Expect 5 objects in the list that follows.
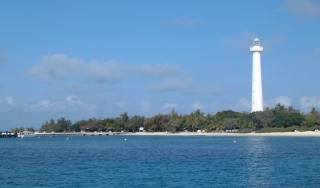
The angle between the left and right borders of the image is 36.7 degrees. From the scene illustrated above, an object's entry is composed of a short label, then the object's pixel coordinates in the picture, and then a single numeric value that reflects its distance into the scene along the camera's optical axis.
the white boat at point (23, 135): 191.88
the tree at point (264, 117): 136.38
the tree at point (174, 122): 170.50
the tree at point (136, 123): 192.25
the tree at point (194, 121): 166.50
